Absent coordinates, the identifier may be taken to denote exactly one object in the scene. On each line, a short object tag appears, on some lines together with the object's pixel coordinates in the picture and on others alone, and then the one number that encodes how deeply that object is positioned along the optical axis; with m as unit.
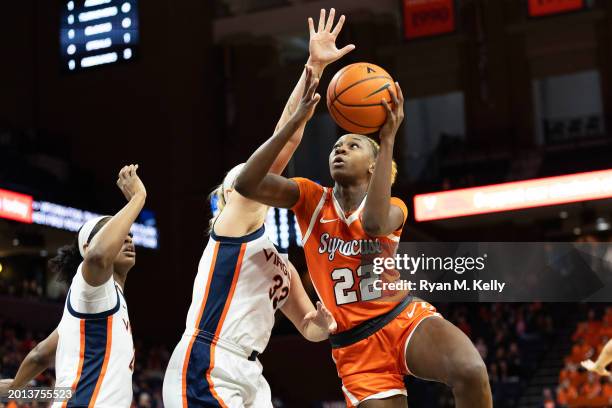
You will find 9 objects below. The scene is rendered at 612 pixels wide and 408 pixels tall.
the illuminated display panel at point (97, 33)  11.47
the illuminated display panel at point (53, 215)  16.09
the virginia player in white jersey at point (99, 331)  4.19
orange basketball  4.41
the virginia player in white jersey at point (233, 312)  4.04
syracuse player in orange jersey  4.32
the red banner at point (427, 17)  17.97
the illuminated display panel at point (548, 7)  17.61
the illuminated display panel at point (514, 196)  16.55
